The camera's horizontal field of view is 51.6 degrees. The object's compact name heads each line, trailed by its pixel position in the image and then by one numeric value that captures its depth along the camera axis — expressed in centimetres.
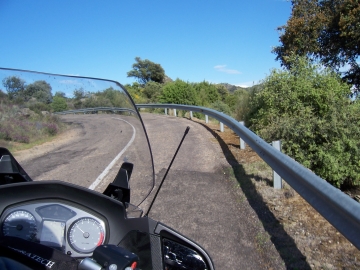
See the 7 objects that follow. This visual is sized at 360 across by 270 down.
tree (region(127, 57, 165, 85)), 5375
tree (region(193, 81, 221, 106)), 3865
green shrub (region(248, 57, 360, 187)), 739
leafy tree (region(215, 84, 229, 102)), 6309
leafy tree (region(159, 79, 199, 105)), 3247
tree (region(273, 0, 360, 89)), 1985
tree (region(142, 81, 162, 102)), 4377
